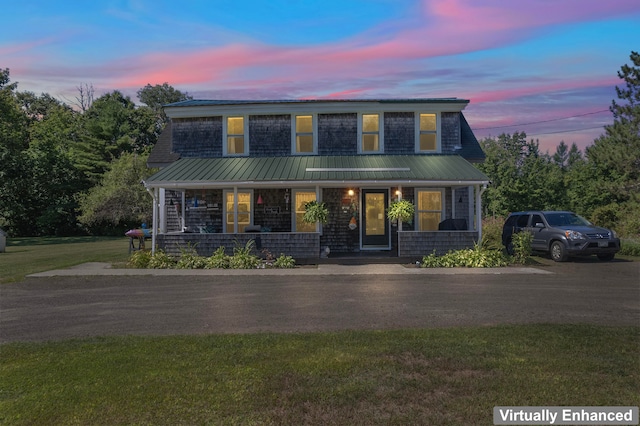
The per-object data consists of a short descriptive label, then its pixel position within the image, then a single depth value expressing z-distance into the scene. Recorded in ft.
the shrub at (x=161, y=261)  48.98
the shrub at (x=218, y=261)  48.75
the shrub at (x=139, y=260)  48.96
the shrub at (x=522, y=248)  49.52
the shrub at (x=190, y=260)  48.83
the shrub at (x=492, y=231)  52.70
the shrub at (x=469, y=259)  48.06
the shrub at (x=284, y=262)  48.91
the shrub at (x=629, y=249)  57.31
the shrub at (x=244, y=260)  48.34
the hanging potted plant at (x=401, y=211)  51.80
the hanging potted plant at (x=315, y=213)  51.43
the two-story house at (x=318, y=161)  56.54
